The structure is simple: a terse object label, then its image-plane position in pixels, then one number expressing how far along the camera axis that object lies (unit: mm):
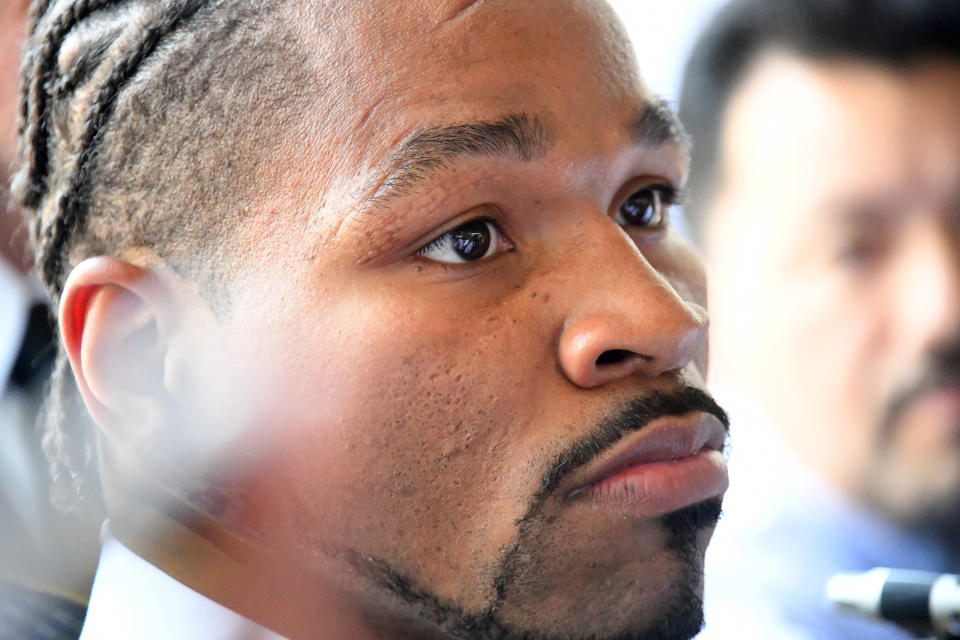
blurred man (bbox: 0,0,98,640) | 1707
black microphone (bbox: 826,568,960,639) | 1676
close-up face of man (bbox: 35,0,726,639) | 1624
